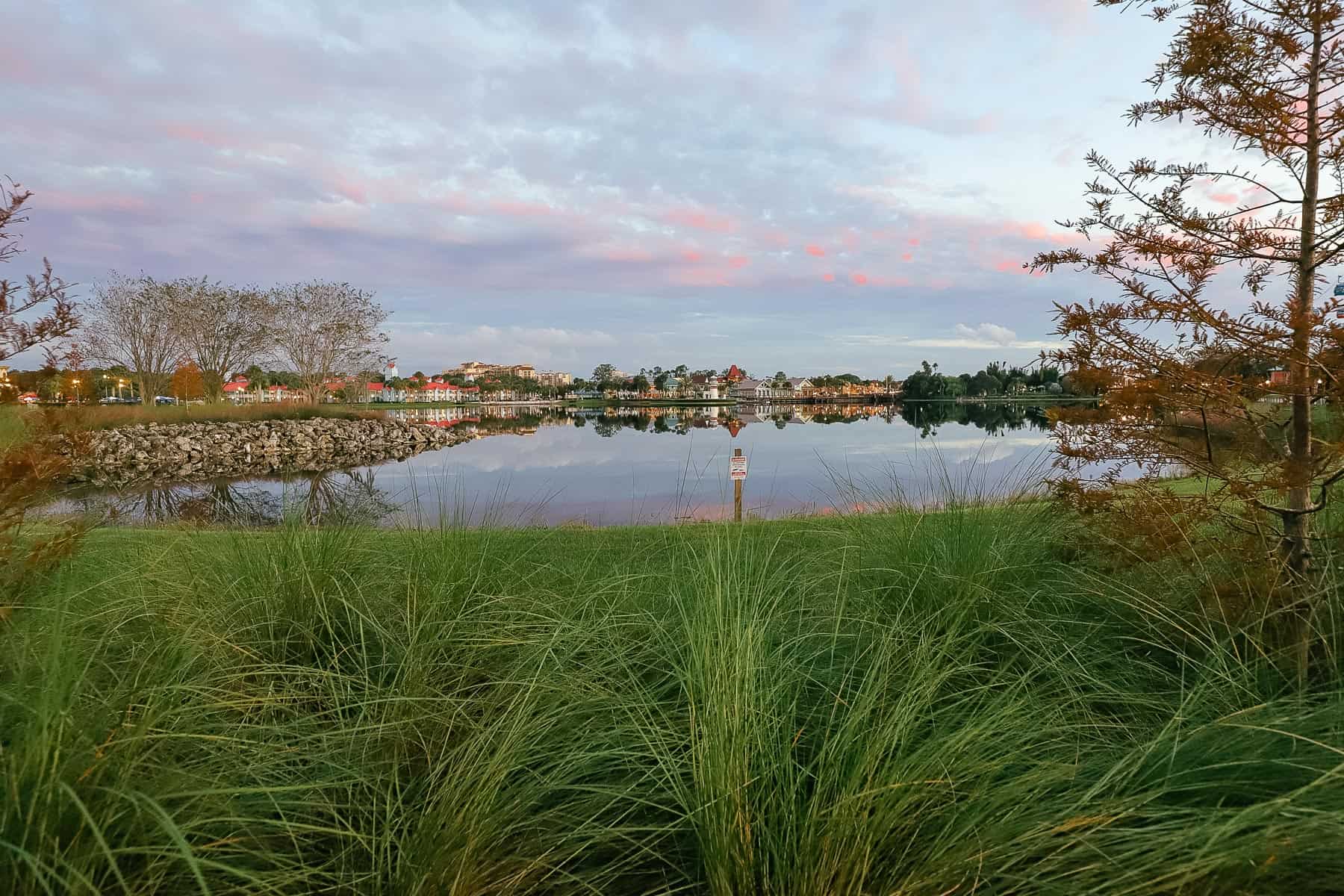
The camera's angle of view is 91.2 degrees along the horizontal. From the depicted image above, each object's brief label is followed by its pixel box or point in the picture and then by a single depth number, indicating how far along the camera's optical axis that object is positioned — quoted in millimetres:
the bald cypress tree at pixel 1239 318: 2719
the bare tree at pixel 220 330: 34438
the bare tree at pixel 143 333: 32875
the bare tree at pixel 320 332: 35906
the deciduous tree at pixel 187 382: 35469
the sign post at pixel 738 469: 6927
